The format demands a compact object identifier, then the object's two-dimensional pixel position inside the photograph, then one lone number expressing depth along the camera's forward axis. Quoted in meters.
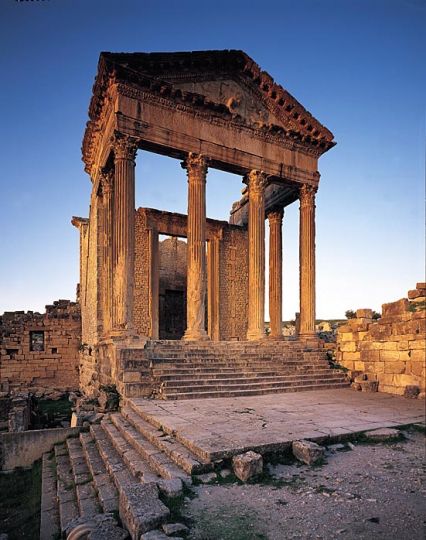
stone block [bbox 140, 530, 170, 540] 3.11
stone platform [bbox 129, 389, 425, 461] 5.07
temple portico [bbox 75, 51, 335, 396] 11.70
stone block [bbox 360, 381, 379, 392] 10.77
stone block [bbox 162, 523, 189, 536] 3.22
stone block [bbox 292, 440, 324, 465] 4.80
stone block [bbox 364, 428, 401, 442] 5.79
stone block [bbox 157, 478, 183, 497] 3.89
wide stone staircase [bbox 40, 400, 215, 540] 3.60
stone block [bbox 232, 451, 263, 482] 4.30
